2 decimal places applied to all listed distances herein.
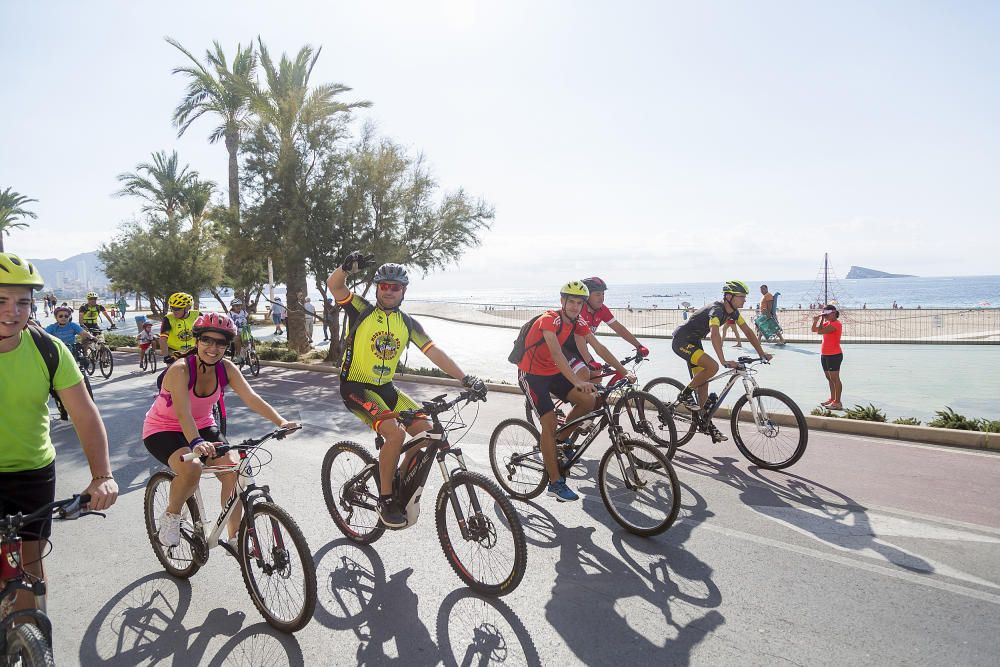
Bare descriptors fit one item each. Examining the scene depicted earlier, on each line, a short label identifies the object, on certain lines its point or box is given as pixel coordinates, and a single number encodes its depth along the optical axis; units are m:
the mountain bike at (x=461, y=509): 3.77
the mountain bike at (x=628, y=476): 4.68
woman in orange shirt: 9.69
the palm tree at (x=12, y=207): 43.29
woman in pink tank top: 3.79
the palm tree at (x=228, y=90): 23.14
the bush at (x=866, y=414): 8.25
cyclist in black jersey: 7.18
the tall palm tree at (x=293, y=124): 16.28
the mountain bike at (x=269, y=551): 3.42
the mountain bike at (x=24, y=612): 2.34
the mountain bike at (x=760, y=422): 6.59
